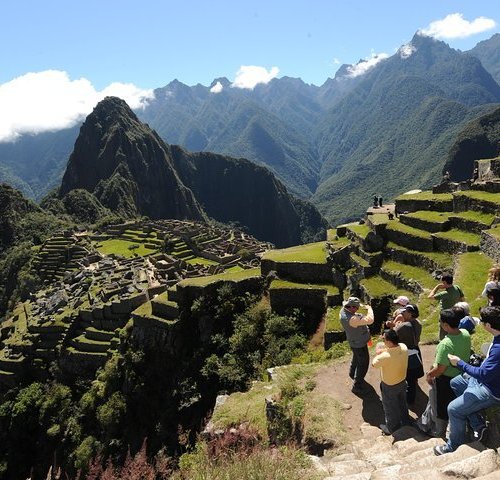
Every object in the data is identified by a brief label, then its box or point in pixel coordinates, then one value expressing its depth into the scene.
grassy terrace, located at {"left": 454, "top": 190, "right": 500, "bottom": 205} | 19.20
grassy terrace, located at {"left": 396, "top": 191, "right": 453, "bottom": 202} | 22.57
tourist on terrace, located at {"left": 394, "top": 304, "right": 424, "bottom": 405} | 8.45
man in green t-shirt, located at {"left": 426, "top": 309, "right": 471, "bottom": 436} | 6.93
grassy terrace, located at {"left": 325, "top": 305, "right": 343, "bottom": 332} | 16.80
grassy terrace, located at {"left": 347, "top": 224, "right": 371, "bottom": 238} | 22.25
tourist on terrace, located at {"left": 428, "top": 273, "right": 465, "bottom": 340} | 9.55
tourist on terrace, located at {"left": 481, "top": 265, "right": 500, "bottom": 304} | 9.80
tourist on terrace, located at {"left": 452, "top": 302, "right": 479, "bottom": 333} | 7.48
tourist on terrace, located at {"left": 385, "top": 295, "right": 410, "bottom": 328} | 8.83
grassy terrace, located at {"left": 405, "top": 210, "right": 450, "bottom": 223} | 19.77
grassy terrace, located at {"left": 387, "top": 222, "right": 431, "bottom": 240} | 19.00
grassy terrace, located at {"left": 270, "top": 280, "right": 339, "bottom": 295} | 19.98
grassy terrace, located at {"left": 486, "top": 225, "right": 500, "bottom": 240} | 15.52
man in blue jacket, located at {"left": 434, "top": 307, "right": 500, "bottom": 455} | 5.92
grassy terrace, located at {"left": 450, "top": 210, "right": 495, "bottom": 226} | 18.27
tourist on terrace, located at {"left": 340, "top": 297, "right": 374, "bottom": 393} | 9.04
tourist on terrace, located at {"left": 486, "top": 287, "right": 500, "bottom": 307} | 7.05
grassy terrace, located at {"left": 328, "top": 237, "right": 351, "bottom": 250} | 22.31
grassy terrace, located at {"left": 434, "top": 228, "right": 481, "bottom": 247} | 17.34
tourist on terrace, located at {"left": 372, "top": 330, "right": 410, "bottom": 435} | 7.63
